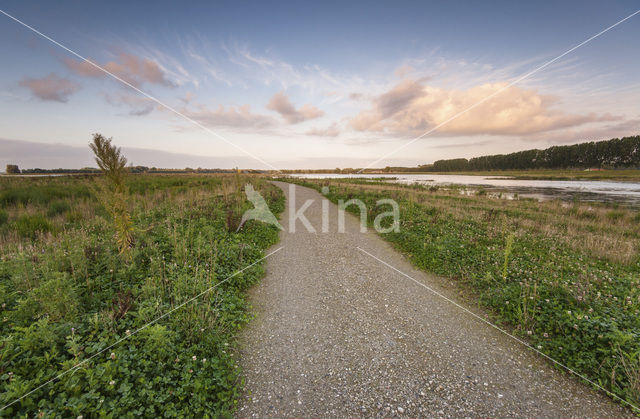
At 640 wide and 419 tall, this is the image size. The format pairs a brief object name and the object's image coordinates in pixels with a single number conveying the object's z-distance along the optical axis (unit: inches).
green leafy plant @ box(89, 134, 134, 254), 205.0
